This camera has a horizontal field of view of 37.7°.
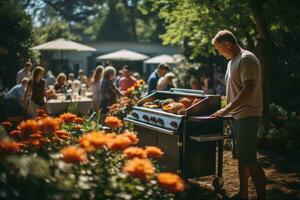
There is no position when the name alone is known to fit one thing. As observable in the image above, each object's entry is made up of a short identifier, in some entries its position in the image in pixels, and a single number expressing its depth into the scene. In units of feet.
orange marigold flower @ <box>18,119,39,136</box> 11.27
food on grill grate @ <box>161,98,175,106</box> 20.06
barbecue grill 17.49
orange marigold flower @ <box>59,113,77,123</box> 15.35
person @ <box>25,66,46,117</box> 27.50
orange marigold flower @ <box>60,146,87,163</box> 9.50
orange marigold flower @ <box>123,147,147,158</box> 10.49
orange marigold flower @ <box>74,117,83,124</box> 16.03
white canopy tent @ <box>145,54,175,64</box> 77.82
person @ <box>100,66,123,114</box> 31.58
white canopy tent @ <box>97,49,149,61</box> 73.05
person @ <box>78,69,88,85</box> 57.83
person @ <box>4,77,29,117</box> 29.84
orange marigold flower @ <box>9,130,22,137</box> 12.88
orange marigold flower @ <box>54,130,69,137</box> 14.03
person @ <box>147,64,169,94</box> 31.14
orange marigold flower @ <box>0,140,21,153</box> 10.36
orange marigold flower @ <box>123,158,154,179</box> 9.35
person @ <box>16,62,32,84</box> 37.60
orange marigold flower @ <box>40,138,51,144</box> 12.34
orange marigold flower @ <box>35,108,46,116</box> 17.02
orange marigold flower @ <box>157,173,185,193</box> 9.29
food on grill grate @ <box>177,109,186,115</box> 17.51
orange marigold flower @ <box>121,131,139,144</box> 11.63
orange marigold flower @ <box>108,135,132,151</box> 10.21
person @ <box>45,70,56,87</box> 54.60
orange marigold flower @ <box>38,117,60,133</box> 11.27
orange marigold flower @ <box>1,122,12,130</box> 15.24
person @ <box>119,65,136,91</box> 40.16
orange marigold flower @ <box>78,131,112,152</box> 9.80
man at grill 15.66
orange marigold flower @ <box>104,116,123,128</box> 13.51
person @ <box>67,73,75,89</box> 49.28
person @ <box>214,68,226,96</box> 56.59
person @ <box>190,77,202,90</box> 48.11
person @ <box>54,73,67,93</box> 44.47
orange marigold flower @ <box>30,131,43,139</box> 11.86
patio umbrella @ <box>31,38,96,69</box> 51.83
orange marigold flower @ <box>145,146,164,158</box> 11.09
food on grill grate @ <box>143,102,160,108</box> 20.52
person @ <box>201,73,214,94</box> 52.08
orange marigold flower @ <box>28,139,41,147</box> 11.87
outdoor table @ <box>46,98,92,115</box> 36.29
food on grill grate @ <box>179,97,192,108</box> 19.07
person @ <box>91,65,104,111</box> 33.81
